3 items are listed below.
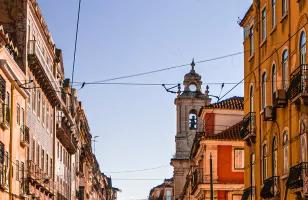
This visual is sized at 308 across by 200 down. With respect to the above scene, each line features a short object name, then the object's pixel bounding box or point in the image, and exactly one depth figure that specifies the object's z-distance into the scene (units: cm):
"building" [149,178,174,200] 15744
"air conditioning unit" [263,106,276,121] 3438
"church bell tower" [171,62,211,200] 10562
